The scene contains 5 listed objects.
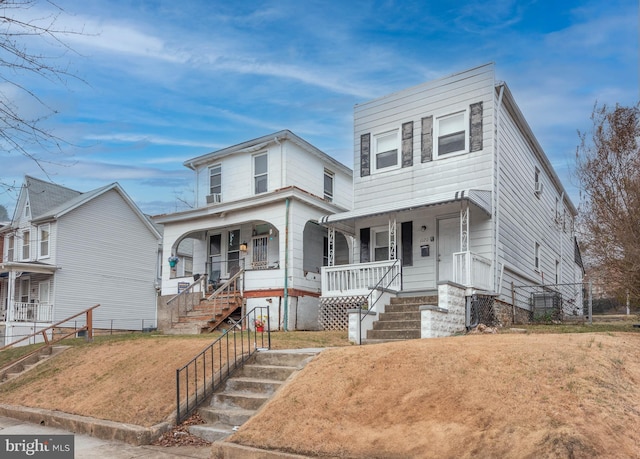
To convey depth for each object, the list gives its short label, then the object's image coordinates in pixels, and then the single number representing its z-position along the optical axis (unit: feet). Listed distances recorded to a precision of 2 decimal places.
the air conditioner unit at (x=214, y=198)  74.18
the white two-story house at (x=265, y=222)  62.69
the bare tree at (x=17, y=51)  22.27
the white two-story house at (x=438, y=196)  50.98
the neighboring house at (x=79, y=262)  92.27
